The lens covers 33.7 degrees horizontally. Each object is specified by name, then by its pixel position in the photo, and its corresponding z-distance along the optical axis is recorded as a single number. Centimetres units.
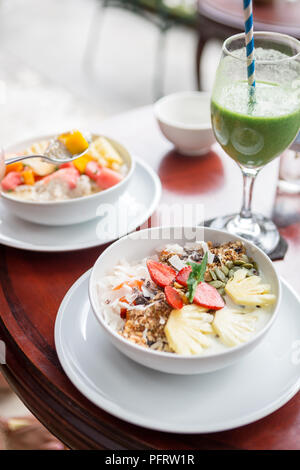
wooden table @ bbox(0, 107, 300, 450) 77
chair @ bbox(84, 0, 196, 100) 388
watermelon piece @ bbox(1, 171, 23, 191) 121
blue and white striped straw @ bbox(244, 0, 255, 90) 90
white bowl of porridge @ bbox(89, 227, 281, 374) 76
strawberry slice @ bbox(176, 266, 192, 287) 88
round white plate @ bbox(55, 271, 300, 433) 75
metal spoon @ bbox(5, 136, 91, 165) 121
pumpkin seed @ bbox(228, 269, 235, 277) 90
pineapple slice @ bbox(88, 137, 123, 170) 129
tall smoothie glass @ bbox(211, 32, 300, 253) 102
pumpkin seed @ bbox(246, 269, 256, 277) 90
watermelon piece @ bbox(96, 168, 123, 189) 122
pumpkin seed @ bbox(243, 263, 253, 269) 92
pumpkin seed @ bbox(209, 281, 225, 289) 88
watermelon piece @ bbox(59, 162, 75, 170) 126
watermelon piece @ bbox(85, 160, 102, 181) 124
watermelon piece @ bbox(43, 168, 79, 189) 121
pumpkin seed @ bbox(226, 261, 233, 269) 92
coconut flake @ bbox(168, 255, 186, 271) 92
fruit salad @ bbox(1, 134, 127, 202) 121
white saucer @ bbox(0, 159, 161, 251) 113
